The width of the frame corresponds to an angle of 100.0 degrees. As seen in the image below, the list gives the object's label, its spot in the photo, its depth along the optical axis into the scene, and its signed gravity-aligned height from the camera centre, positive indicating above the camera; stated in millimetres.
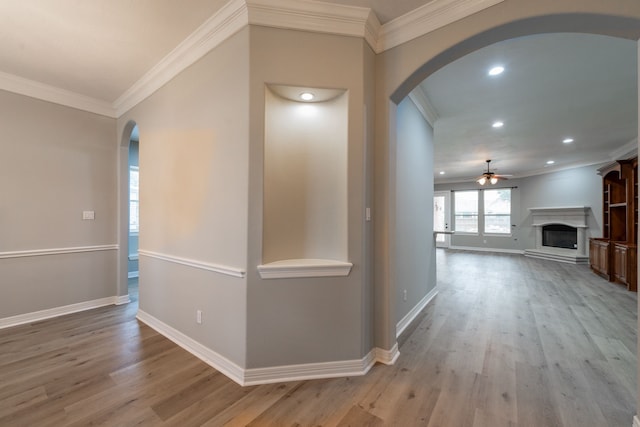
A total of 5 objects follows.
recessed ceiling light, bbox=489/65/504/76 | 2781 +1538
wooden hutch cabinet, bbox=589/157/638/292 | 4942 -262
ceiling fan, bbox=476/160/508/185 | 6502 +937
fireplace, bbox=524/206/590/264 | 7715 -555
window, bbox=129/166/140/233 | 5355 +302
